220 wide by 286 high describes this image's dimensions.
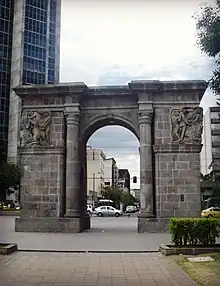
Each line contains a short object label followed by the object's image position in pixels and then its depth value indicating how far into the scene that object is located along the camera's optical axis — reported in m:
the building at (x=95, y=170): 85.99
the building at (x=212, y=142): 67.20
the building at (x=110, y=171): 98.98
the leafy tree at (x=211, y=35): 8.73
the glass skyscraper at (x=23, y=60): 65.56
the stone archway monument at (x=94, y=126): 18.44
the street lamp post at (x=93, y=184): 74.34
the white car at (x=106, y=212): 42.00
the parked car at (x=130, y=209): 62.36
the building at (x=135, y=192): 125.85
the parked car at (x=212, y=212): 31.85
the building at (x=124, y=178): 108.13
